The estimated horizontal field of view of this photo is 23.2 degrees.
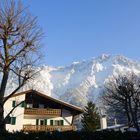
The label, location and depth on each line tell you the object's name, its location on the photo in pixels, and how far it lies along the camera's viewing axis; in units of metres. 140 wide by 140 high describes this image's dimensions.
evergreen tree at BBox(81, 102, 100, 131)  61.12
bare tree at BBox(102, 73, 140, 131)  33.06
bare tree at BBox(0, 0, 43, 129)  22.47
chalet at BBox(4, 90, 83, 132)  46.34
